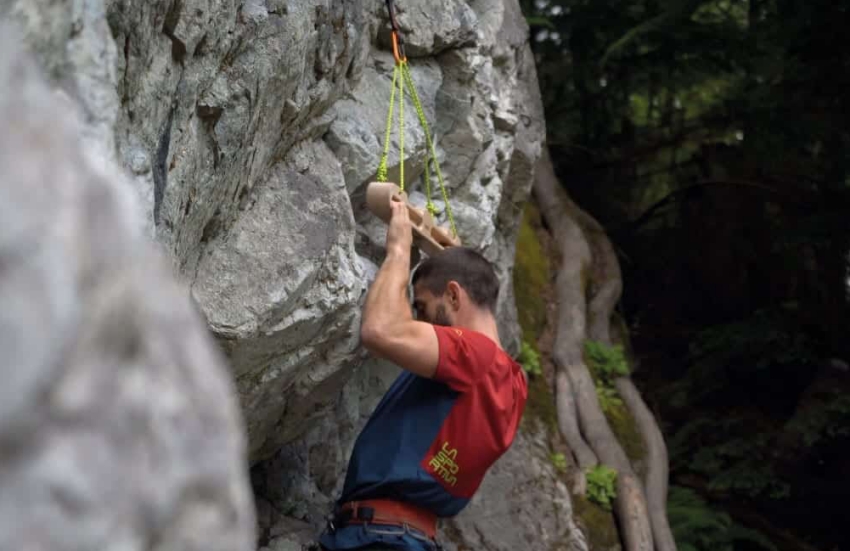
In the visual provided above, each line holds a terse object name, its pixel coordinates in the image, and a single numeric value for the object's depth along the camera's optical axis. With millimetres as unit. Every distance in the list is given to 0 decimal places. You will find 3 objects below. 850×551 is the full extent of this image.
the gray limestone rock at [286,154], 2449
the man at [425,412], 3436
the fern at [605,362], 7574
